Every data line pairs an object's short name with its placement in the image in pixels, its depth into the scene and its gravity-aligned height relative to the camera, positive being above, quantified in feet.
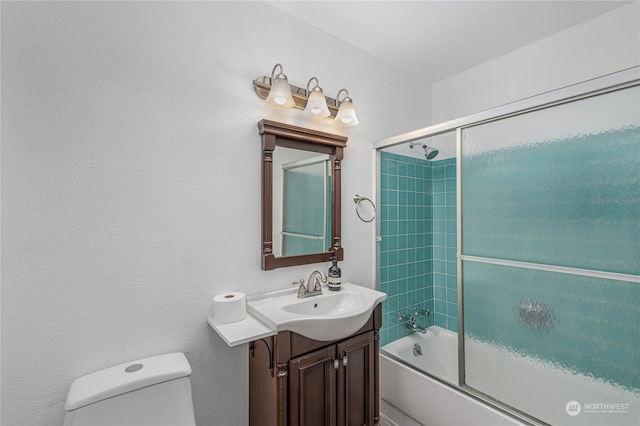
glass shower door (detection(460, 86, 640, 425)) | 3.87 -0.67
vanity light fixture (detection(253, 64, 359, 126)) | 4.96 +2.21
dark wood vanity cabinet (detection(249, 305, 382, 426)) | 4.08 -2.55
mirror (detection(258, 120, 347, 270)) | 5.12 +0.42
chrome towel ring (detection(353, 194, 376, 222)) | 6.63 +0.37
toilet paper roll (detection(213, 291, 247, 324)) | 4.28 -1.39
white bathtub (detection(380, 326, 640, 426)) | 4.16 -2.97
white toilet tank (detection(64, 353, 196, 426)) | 3.25 -2.16
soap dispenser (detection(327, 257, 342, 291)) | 5.70 -1.24
